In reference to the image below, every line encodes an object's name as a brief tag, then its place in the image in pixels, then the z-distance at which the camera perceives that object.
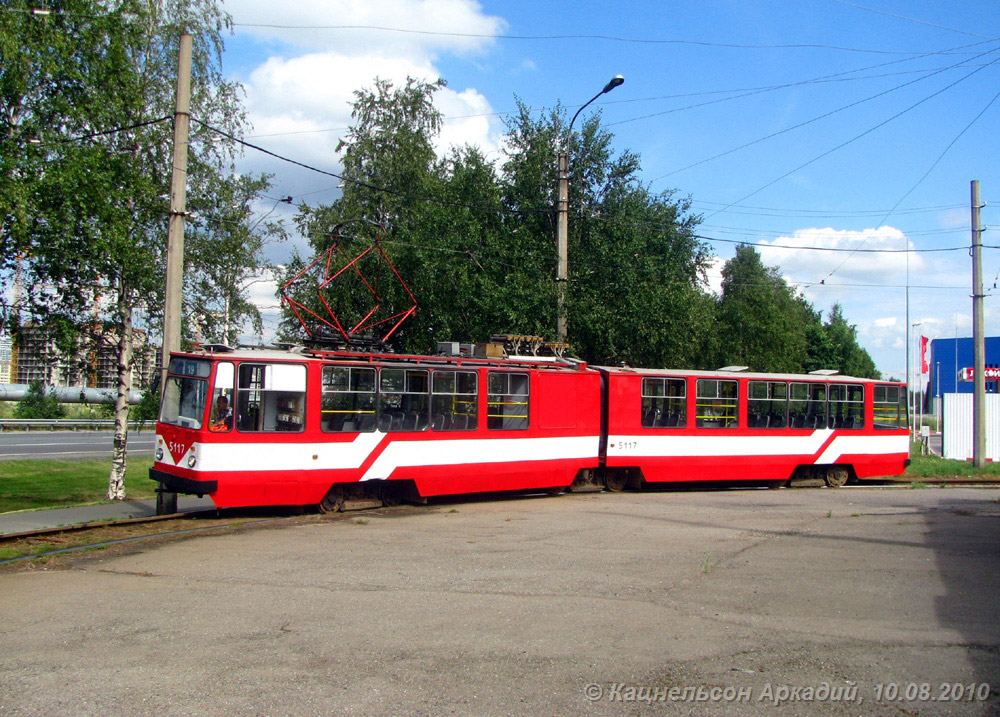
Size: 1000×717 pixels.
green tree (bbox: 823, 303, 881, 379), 74.25
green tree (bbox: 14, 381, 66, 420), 48.69
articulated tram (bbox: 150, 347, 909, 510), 13.01
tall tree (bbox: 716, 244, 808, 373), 54.69
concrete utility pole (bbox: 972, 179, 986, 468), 25.91
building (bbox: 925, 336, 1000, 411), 55.72
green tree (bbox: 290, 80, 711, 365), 22.61
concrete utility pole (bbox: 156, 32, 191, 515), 14.27
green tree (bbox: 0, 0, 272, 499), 14.71
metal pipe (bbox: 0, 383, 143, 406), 54.81
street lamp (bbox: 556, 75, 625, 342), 20.03
